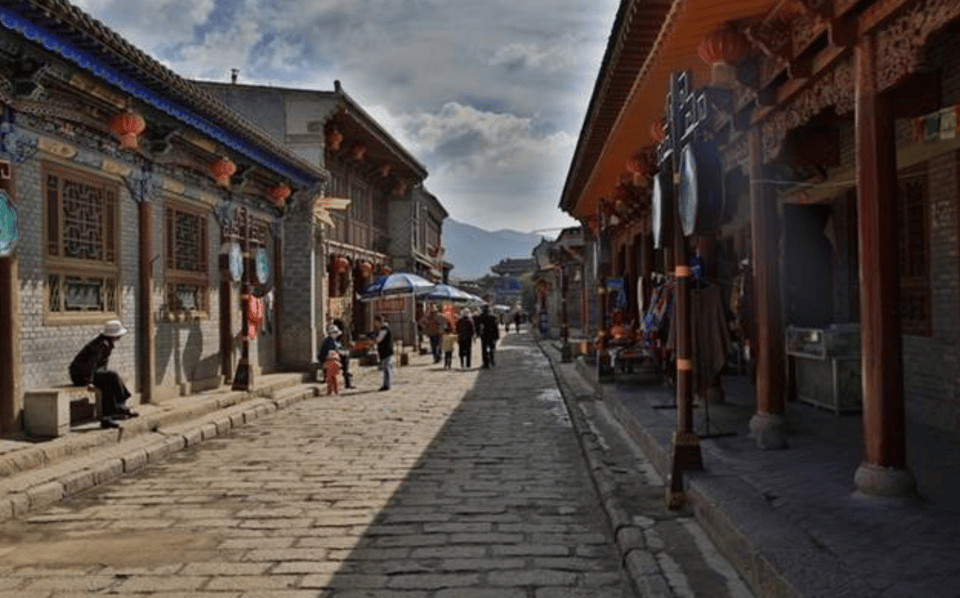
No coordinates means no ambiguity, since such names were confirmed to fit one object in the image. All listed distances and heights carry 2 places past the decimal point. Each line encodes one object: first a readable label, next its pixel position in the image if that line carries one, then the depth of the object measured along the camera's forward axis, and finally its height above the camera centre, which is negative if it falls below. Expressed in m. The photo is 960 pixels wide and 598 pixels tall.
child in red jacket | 17.75 -1.07
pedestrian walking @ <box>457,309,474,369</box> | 24.80 -0.59
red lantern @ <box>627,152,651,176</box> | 13.04 +2.28
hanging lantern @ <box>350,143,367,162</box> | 26.47 +5.24
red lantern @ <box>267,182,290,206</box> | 19.00 +2.86
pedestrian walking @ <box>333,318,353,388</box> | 19.38 -0.60
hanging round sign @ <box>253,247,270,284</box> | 16.86 +1.10
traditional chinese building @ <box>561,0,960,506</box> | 5.37 +1.26
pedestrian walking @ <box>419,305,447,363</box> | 27.45 -0.47
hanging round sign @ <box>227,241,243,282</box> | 15.56 +1.10
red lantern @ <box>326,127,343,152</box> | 23.48 +5.02
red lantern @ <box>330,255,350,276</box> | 25.11 +1.61
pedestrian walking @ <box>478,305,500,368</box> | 24.84 -0.58
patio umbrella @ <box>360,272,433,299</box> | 25.14 +0.91
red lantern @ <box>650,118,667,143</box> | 10.38 +2.25
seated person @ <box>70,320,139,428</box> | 10.50 -0.64
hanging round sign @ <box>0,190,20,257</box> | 9.02 +1.07
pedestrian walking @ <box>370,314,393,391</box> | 18.31 -0.78
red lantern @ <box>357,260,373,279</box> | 28.73 +1.64
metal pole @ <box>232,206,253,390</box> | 15.33 +0.20
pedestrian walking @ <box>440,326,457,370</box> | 25.19 -0.97
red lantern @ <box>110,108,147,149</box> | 11.45 +2.68
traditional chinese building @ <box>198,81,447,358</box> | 21.17 +4.23
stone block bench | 9.54 -0.98
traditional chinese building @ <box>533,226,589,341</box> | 30.95 +1.57
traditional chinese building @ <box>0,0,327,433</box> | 9.54 +1.64
